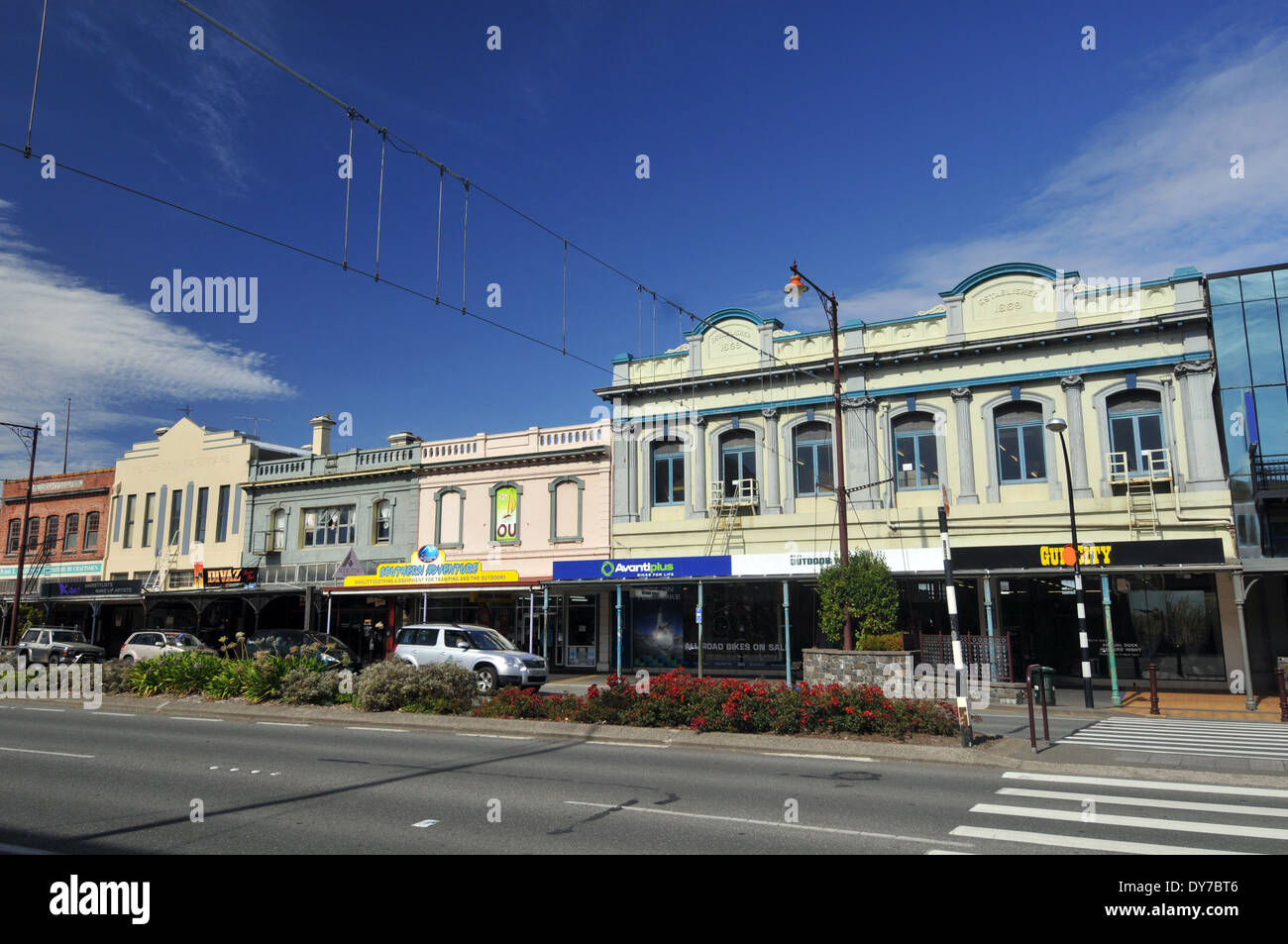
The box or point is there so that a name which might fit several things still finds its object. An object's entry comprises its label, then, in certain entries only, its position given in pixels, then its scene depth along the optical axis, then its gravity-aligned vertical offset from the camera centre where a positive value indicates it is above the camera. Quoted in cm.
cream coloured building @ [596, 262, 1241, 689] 2345 +453
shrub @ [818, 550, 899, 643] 2014 +42
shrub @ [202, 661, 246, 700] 1936 -136
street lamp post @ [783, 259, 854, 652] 2039 +342
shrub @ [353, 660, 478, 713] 1777 -140
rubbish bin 1855 -162
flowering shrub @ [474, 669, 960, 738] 1430 -160
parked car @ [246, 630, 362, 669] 2361 -67
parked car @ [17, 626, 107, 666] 3053 -82
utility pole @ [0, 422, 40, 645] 3546 +140
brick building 4231 +437
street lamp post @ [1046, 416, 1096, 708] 1947 -46
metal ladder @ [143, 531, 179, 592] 3872 +226
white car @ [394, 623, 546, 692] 2153 -87
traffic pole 1341 -84
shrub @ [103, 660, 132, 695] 2142 -138
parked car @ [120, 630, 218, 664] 2792 -68
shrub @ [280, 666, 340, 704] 1852 -139
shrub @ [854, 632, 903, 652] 1975 -68
